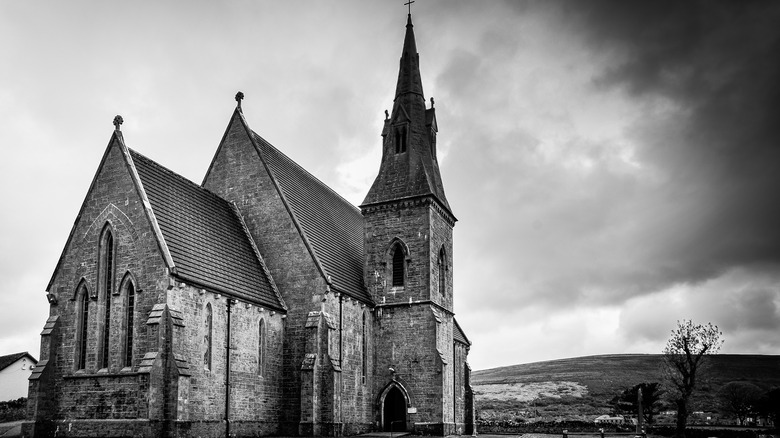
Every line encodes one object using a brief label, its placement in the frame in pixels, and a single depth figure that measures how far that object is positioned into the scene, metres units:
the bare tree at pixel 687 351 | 50.38
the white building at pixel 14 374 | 60.81
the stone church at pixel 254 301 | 26.38
